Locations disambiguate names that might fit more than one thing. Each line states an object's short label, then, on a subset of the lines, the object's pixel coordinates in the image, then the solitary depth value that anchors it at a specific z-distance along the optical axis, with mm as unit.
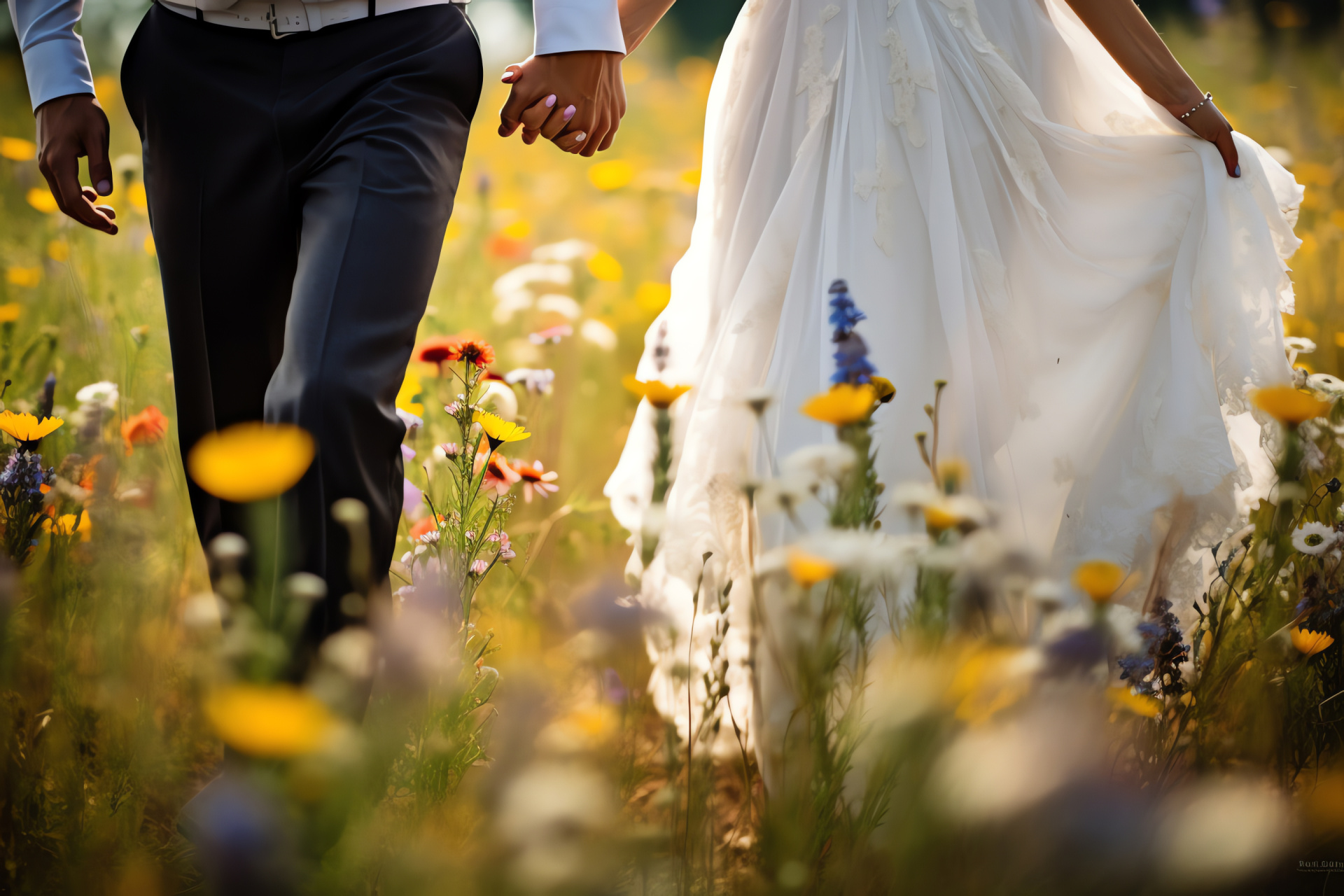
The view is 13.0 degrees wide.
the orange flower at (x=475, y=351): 6065
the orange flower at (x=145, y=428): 6369
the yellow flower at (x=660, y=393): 5851
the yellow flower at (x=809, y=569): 5692
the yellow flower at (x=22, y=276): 7953
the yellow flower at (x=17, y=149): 8424
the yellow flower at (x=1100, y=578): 5710
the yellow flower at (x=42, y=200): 7783
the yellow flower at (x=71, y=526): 6110
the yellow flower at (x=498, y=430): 6010
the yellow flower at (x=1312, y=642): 6044
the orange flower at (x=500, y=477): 6181
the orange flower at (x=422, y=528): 6394
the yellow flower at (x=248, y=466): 5682
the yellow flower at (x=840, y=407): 5761
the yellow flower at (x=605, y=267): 7938
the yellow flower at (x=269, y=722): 4238
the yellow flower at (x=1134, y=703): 5952
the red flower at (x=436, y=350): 6273
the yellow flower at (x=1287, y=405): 5904
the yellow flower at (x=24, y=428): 6022
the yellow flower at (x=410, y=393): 6458
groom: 5937
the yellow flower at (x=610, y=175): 10408
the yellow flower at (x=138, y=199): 8052
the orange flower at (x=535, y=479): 6195
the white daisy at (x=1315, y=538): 6088
